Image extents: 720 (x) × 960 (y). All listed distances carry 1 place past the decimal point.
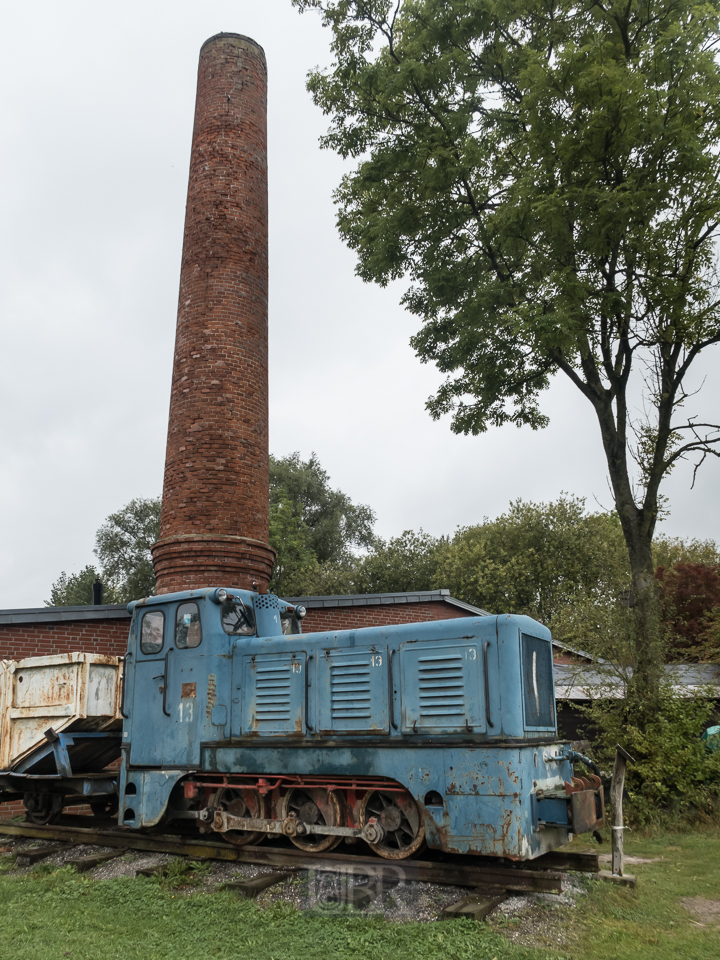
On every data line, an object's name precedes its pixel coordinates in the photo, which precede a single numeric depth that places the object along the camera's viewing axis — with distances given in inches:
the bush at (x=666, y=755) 406.9
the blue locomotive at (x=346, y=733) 248.1
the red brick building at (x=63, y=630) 445.7
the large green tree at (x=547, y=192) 457.7
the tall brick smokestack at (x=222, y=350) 468.1
